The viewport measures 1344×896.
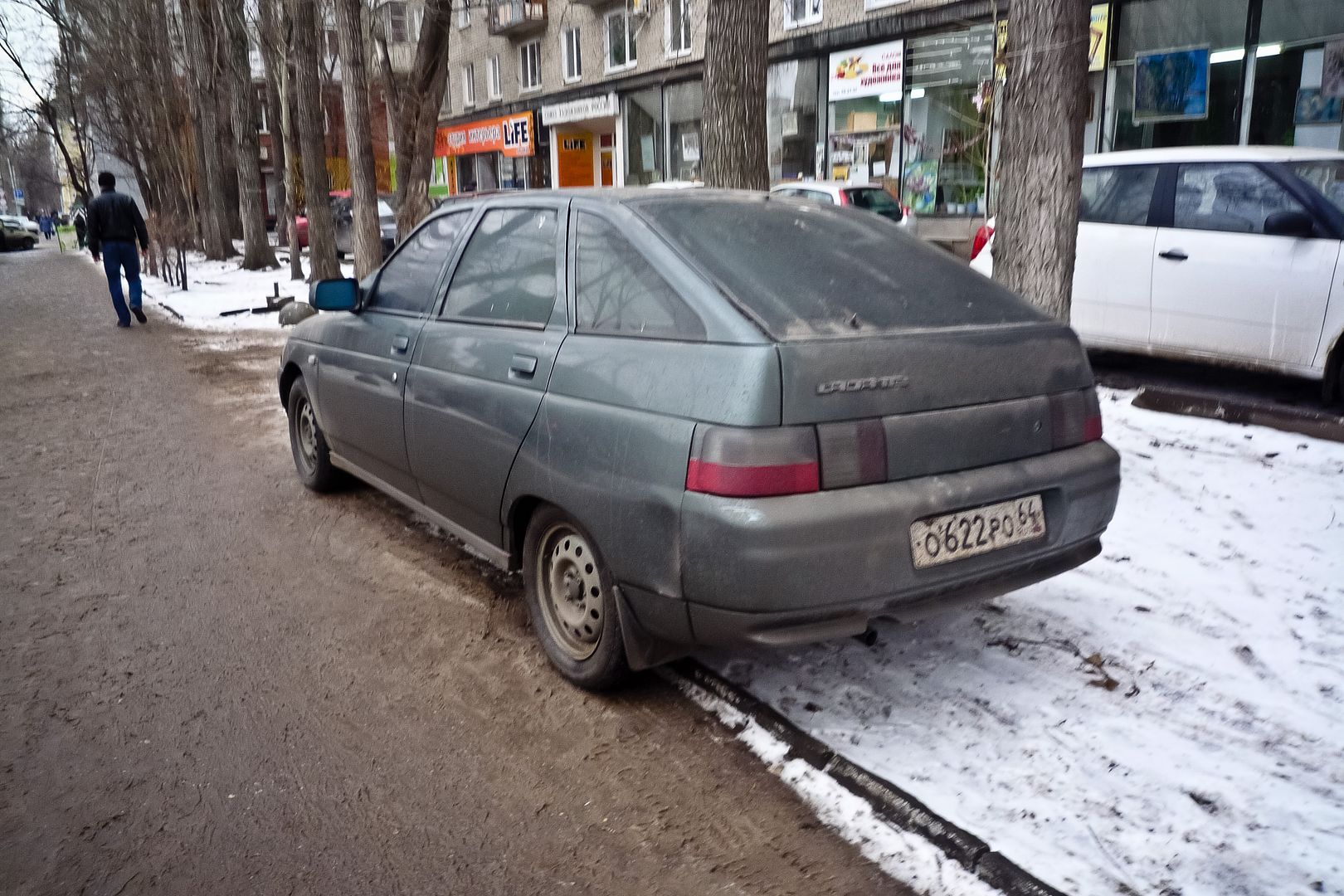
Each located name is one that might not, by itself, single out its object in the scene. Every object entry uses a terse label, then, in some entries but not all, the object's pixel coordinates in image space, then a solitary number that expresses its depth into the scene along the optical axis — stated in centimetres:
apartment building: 1942
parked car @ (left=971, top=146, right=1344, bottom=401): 677
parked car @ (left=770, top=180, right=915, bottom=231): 1477
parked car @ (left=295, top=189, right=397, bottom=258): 2653
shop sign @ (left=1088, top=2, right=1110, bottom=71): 1662
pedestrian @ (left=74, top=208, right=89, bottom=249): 4336
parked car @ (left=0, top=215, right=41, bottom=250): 4733
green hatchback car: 274
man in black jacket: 1438
